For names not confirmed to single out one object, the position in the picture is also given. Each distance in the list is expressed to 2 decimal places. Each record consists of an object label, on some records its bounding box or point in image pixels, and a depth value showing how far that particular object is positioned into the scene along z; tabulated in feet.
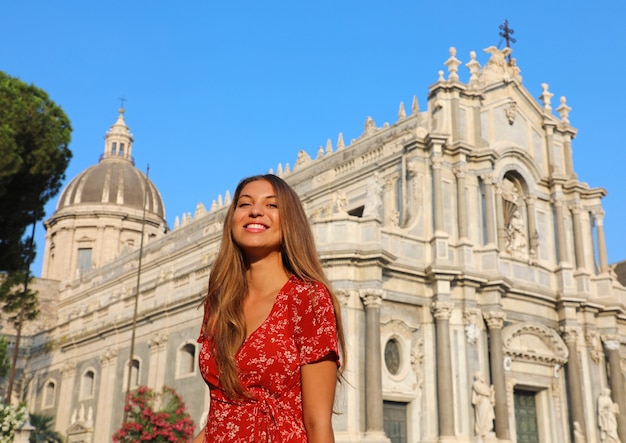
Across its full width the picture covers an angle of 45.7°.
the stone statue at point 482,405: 77.56
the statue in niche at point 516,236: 93.20
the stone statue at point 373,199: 78.89
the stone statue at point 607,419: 89.97
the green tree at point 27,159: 63.77
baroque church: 77.25
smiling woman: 9.27
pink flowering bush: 76.74
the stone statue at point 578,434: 87.92
